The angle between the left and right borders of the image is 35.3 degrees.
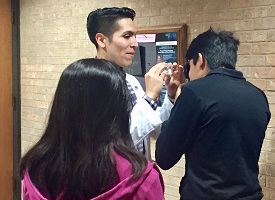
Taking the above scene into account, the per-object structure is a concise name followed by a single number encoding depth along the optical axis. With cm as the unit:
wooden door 398
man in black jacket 179
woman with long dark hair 117
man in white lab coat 178
